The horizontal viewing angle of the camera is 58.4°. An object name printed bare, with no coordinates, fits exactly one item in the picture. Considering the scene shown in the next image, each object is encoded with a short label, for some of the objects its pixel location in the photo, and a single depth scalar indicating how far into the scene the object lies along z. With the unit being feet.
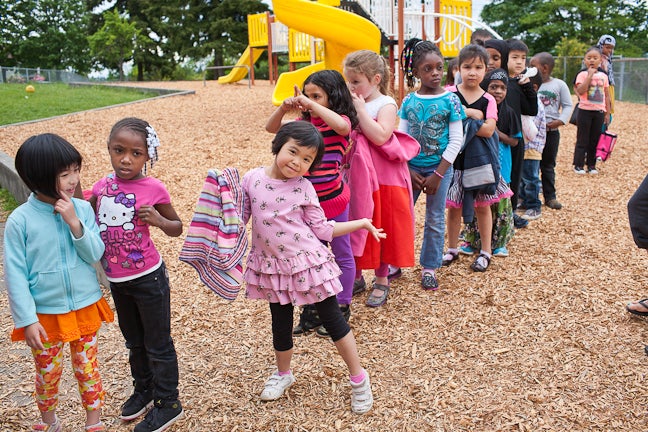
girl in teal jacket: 7.77
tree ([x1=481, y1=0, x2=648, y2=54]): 101.50
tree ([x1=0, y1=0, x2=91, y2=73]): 130.31
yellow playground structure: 32.71
